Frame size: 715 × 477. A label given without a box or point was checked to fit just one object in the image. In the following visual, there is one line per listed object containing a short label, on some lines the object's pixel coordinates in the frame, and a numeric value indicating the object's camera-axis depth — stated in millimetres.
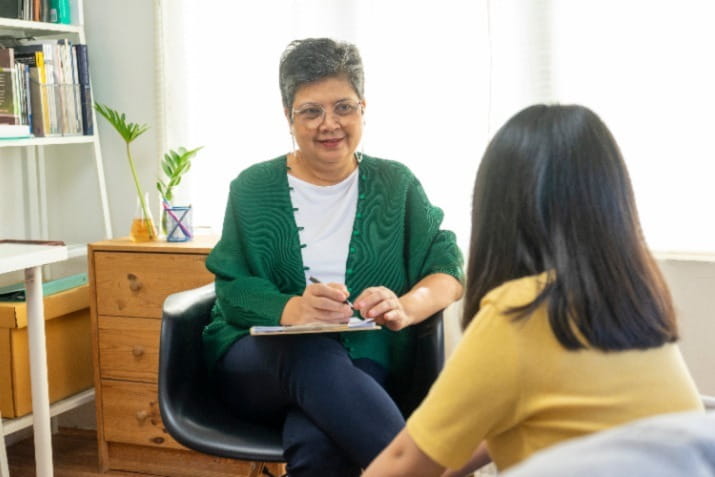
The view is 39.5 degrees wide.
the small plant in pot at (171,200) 2805
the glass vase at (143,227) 2854
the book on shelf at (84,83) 2996
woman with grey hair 1910
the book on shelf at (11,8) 2934
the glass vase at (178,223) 2801
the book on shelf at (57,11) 3004
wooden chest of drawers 2758
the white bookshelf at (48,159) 2902
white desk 2395
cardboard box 2744
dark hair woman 1080
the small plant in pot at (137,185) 2857
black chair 1841
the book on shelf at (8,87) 2750
